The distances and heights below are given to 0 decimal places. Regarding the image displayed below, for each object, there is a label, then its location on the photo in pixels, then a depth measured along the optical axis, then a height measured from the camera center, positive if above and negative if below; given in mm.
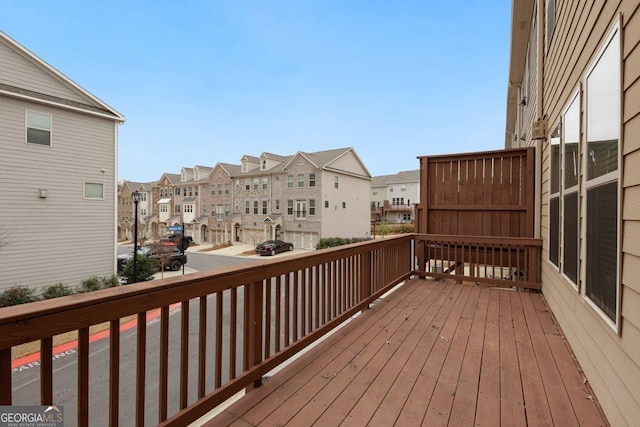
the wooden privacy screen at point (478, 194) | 4793 +342
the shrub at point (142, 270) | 11965 -2354
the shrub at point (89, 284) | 9758 -2366
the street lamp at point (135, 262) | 11101 -1888
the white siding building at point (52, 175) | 8797 +1162
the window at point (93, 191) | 10375 +744
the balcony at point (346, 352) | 1215 -1182
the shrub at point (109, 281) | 10500 -2405
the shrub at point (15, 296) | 8141 -2329
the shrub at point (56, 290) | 8898 -2384
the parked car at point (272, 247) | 20656 -2405
